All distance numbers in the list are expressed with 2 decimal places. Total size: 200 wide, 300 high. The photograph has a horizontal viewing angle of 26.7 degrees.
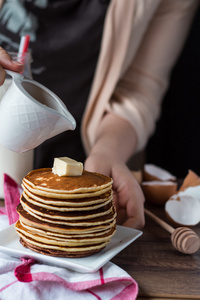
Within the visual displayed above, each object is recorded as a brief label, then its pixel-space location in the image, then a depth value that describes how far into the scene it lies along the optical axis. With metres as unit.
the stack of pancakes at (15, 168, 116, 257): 0.64
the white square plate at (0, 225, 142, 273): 0.62
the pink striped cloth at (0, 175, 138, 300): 0.58
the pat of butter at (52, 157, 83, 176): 0.69
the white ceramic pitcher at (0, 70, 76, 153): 0.65
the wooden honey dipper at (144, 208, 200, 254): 0.72
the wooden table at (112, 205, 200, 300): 0.60
